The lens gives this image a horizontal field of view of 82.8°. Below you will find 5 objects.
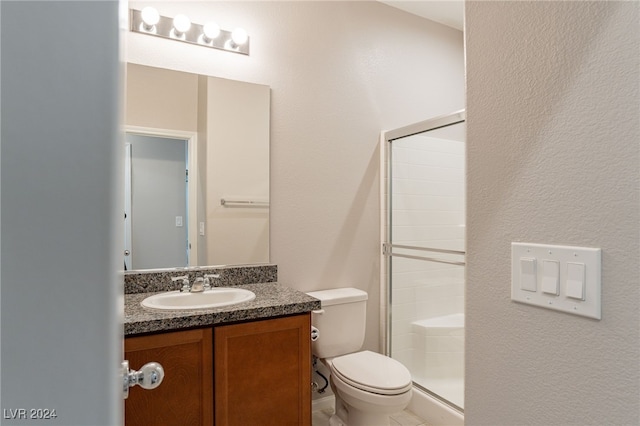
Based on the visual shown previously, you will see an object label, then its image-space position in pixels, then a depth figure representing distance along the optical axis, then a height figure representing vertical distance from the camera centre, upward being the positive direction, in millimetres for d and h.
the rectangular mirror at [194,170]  1835 +230
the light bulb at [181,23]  1864 +974
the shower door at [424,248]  2352 -234
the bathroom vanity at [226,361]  1340 -608
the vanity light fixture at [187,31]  1812 +957
